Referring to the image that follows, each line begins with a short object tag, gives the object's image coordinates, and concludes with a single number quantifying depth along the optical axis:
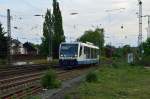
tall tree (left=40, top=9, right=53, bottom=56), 59.95
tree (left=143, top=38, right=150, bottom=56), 44.24
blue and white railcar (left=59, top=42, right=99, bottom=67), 30.96
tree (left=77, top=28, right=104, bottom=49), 90.08
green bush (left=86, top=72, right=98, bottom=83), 18.48
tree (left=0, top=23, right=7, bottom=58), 46.43
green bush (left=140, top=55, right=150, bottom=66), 39.84
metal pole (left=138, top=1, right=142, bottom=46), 35.01
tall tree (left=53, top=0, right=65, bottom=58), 57.82
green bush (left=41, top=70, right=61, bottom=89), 15.74
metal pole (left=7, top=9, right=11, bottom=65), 36.68
